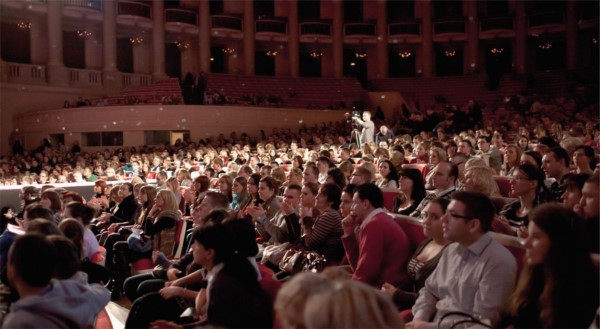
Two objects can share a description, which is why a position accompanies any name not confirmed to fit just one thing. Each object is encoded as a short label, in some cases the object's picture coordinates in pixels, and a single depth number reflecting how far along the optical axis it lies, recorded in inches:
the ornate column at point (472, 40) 1097.6
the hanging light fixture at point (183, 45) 1013.8
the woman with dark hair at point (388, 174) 239.5
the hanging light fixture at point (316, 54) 1152.8
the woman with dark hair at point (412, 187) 187.6
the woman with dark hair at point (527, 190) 157.6
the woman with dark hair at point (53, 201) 210.5
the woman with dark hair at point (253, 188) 227.5
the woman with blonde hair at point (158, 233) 204.1
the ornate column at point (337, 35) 1115.9
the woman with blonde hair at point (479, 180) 169.0
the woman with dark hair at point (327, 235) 165.3
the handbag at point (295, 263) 159.3
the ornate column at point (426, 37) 1117.7
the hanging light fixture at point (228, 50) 1082.1
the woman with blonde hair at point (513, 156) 226.7
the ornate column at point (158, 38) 956.6
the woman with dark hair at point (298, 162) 335.3
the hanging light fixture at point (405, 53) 1141.8
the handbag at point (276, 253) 175.2
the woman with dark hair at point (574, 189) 134.4
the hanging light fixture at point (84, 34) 903.1
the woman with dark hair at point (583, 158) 191.5
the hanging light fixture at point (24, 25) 845.8
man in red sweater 136.9
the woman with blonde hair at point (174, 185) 268.8
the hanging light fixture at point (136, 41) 965.8
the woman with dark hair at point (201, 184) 255.4
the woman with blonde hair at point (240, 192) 237.9
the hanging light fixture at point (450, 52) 1136.8
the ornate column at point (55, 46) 844.6
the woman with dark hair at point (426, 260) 126.2
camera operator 458.9
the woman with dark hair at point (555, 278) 87.7
